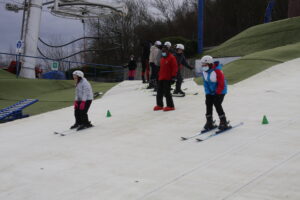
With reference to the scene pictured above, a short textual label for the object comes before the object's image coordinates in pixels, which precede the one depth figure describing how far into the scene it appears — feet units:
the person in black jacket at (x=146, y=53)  53.44
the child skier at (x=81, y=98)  30.30
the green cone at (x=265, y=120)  26.84
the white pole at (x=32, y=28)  79.82
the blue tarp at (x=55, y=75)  84.23
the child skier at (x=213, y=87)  24.98
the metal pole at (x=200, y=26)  100.32
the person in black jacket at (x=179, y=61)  40.54
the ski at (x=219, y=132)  23.90
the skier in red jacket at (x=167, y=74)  35.70
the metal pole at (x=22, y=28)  91.56
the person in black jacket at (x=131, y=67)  70.95
